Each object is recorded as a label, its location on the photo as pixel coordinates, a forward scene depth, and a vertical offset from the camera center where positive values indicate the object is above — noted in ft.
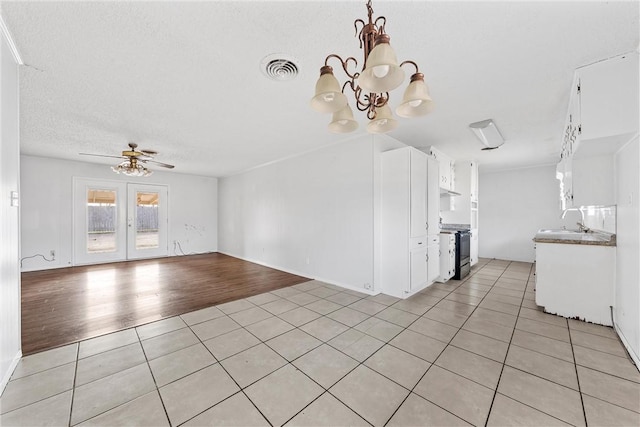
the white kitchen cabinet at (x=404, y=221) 11.45 -0.40
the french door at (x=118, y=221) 18.92 -0.62
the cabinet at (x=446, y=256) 13.99 -2.54
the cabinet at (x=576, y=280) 8.59 -2.54
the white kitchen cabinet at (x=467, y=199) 17.89 +1.08
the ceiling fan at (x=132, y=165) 12.65 +2.67
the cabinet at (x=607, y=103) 6.14 +2.93
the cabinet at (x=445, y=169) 14.66 +2.93
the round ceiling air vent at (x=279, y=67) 6.29 +4.03
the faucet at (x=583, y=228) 13.50 -0.86
